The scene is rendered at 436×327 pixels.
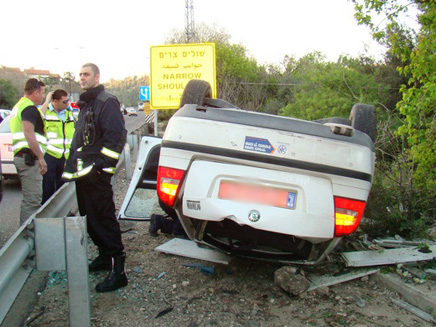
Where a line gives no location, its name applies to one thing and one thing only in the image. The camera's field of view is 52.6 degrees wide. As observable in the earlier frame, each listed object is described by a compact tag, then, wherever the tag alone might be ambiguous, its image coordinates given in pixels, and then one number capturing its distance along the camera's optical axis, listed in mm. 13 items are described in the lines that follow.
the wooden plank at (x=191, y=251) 4121
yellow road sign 13227
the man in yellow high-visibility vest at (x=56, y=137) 6137
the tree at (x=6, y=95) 51500
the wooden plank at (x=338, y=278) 3830
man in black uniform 3766
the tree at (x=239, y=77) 30830
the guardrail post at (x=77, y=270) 2695
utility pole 47969
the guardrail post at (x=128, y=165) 10156
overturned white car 3123
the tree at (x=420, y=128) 4777
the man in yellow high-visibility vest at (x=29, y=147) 5152
